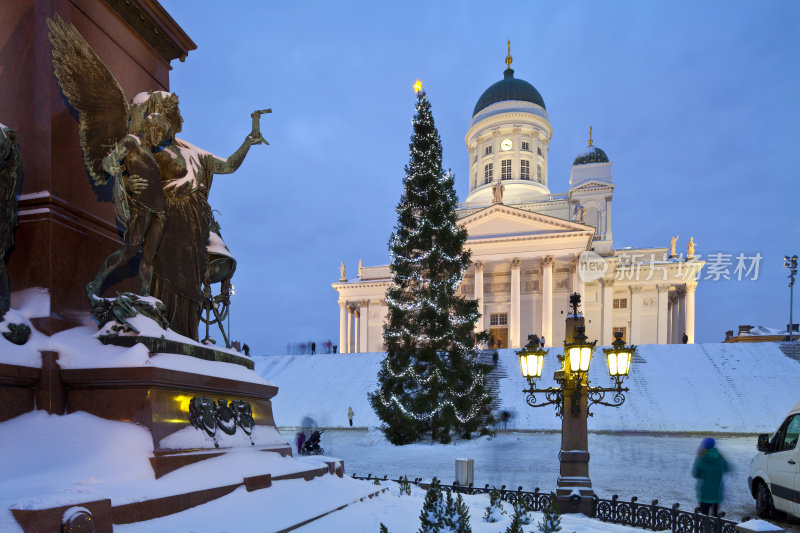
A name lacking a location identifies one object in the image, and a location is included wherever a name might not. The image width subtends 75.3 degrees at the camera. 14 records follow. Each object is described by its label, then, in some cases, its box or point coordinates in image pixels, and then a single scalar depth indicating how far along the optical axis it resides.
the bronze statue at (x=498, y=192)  44.75
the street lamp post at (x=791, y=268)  37.50
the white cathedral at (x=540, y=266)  44.94
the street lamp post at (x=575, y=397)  8.10
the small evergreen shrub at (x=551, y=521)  4.63
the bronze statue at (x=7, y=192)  3.89
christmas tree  21.41
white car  8.56
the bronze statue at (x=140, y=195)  4.31
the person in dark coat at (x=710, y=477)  7.26
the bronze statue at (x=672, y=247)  50.84
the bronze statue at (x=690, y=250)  49.72
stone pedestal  4.17
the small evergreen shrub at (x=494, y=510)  5.77
